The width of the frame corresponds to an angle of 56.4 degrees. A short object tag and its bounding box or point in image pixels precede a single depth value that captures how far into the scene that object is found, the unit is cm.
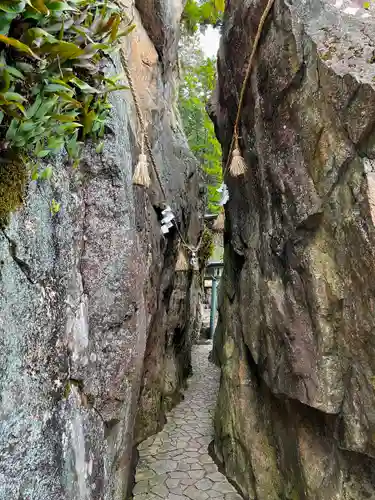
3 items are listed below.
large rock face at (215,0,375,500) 289
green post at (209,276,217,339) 1412
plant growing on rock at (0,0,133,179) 175
